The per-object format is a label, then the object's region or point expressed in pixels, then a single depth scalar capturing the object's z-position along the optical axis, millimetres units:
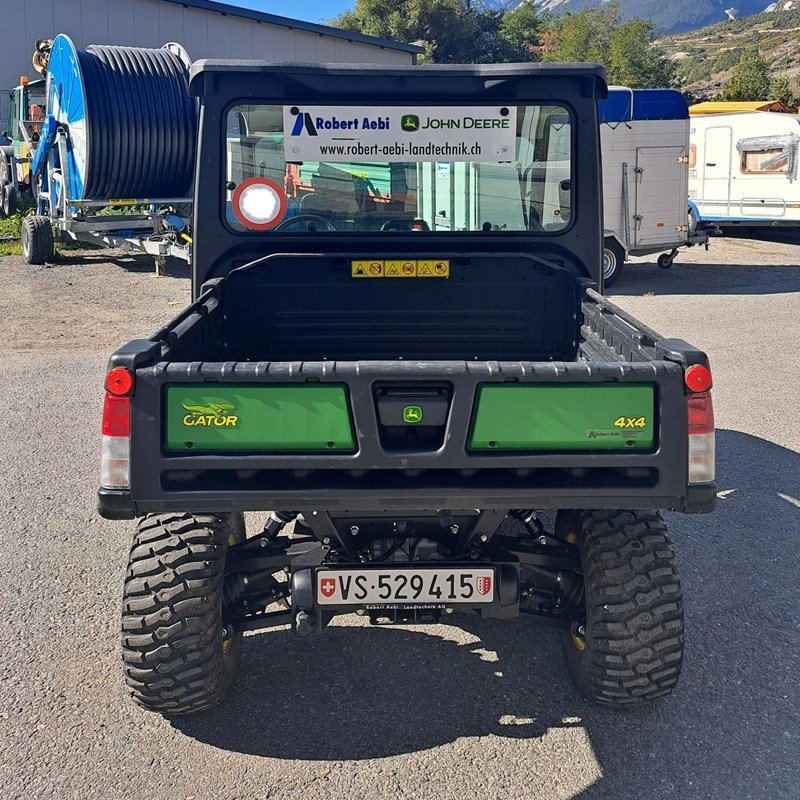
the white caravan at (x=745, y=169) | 18141
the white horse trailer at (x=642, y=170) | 14508
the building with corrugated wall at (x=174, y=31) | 23109
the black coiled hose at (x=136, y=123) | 13797
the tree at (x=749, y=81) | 32812
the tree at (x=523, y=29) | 52375
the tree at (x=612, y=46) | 47906
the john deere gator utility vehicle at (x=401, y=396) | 3018
